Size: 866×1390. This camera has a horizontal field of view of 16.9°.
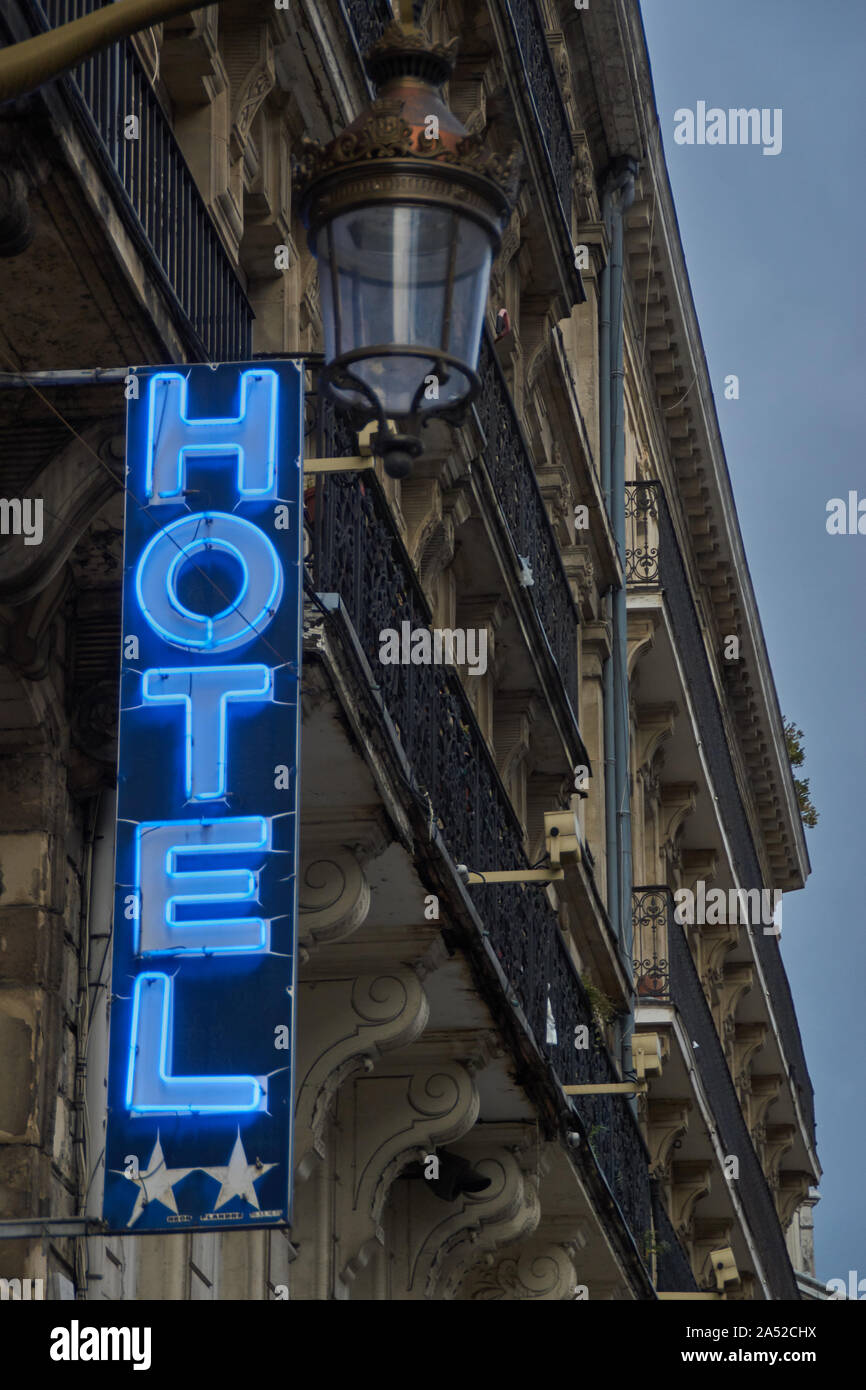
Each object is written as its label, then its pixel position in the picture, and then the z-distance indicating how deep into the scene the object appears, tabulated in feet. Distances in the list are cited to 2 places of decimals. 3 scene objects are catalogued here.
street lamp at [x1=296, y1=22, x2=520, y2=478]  27.17
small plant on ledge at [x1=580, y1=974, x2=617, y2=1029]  75.25
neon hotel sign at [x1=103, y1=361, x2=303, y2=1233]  30.17
